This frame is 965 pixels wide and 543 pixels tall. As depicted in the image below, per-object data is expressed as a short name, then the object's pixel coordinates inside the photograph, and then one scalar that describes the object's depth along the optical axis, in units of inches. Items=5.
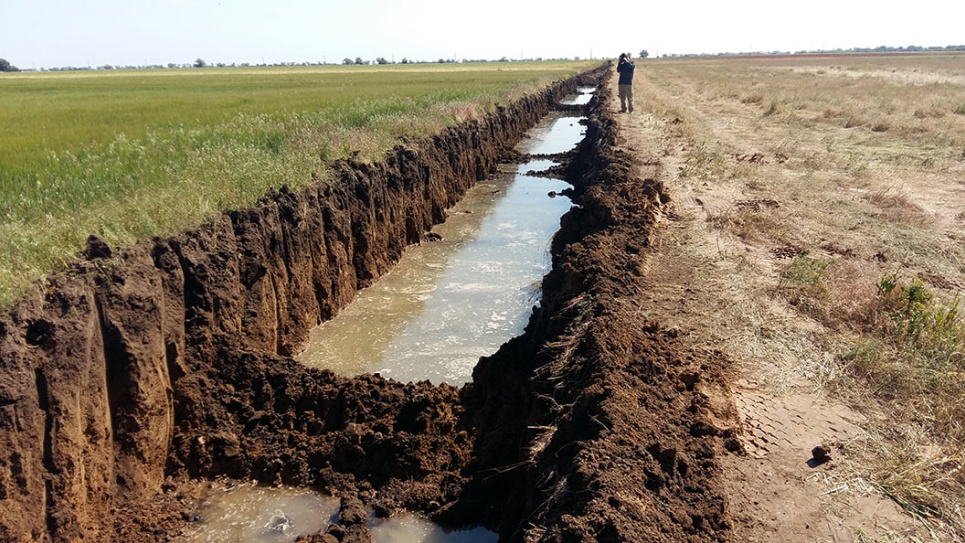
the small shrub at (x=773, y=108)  973.7
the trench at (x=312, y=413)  139.9
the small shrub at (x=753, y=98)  1161.0
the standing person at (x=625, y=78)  806.5
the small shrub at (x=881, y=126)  769.6
